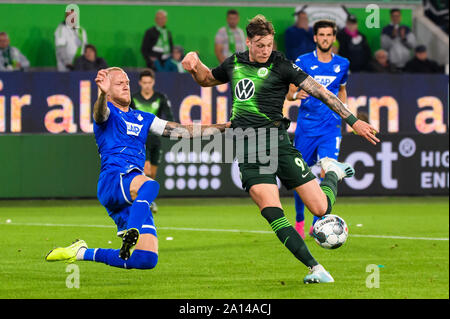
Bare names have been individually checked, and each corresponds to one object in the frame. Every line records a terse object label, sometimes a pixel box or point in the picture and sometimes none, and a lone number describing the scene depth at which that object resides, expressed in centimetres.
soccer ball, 914
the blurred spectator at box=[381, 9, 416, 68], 2166
